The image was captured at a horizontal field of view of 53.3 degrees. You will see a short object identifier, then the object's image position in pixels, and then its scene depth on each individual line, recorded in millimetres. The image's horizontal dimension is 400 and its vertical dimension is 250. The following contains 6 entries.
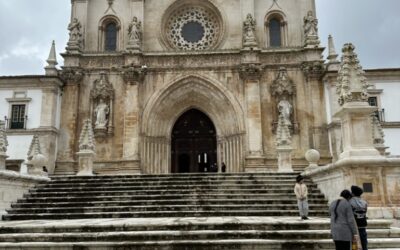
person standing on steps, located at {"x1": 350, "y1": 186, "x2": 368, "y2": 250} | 7539
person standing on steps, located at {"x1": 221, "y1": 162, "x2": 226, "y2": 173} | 24303
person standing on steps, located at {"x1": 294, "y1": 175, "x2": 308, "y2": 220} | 11125
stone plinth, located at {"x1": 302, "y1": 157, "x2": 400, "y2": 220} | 10975
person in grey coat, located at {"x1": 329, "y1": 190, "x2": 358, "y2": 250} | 6616
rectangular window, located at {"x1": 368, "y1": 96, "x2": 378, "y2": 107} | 25873
